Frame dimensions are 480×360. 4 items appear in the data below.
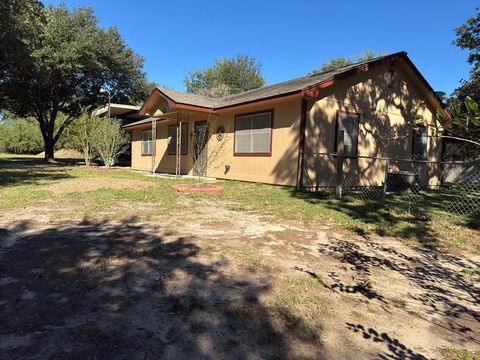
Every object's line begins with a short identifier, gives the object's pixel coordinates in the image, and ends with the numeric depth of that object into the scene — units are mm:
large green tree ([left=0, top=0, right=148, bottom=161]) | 19125
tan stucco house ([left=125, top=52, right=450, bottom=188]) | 10469
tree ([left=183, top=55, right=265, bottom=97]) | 46500
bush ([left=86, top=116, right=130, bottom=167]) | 17516
